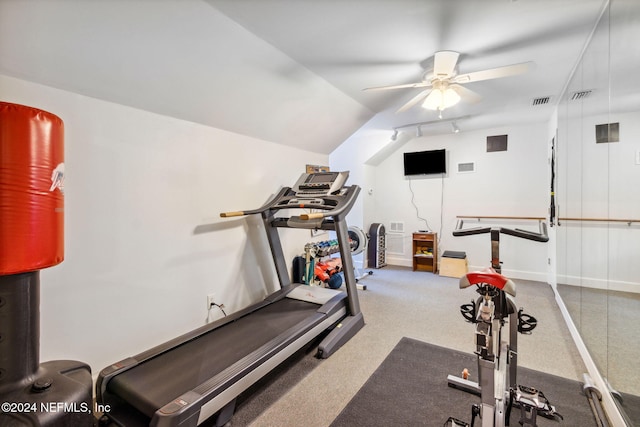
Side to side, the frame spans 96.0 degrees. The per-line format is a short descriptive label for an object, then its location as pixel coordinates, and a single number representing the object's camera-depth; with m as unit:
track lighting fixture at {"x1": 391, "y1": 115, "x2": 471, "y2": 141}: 4.49
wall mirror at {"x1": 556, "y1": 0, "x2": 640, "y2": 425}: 1.46
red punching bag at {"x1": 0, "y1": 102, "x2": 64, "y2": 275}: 1.04
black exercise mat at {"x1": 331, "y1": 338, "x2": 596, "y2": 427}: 1.75
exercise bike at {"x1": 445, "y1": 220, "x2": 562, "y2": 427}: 1.29
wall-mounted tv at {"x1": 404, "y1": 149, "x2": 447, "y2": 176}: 5.30
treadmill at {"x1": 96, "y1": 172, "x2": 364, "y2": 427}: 1.58
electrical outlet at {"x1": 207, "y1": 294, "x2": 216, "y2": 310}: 2.66
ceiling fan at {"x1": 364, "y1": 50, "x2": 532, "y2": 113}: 2.18
